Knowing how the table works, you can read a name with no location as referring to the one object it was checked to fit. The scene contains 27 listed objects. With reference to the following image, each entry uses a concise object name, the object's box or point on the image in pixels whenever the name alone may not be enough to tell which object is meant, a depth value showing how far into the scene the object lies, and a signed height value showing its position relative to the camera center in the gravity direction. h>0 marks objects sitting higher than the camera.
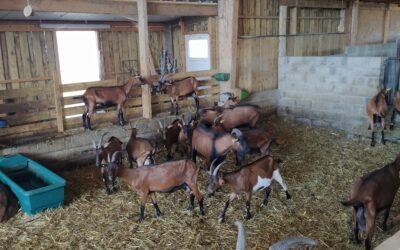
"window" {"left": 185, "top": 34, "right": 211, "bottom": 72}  10.06 +0.08
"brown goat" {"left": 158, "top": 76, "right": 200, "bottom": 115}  7.79 -0.71
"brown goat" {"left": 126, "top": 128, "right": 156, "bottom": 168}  5.69 -1.44
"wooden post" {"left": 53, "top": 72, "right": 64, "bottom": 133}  6.41 -0.77
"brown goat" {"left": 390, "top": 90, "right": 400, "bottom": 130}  7.37 -1.11
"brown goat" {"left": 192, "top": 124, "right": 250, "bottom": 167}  5.41 -1.33
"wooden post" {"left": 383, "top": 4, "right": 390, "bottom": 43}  13.41 +0.95
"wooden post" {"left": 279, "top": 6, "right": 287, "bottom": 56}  9.58 +0.62
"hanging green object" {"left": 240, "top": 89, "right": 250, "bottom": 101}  8.94 -0.99
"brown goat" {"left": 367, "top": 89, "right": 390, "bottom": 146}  7.20 -1.13
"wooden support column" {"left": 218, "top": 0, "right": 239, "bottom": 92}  8.40 +0.39
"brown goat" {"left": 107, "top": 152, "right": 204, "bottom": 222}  4.50 -1.47
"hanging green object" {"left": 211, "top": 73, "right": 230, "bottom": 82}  8.57 -0.52
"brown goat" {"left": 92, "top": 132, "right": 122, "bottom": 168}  5.20 -1.36
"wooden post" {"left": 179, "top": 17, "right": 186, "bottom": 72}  10.76 +0.39
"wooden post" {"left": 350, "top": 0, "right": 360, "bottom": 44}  11.44 +0.89
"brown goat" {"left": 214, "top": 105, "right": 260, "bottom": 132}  7.06 -1.20
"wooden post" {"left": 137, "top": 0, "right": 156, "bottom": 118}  7.08 +0.04
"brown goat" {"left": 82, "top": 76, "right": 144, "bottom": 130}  6.77 -0.73
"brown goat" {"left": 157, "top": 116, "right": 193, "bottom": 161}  6.30 -1.40
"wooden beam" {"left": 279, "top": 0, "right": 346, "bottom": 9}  9.62 +1.33
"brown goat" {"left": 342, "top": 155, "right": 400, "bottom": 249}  3.73 -1.51
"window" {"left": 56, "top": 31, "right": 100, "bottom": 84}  11.37 -0.34
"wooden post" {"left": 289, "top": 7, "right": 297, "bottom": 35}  9.88 +0.83
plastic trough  4.68 -1.68
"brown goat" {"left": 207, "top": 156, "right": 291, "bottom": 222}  4.37 -1.51
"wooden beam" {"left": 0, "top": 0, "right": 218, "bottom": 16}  6.05 +0.93
